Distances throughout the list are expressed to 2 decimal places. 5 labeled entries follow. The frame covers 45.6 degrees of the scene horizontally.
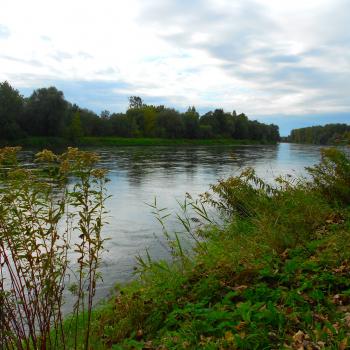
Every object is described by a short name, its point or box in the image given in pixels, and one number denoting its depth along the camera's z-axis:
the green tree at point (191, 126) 102.38
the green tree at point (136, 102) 148.75
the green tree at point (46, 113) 66.81
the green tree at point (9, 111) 61.81
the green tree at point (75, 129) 73.38
